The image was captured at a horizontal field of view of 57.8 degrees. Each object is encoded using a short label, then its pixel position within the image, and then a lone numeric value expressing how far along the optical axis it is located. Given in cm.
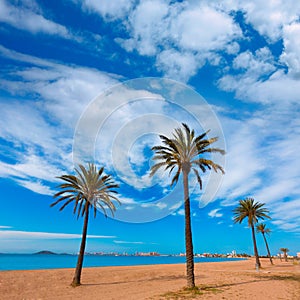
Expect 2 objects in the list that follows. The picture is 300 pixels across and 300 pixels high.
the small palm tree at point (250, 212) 4448
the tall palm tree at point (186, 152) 2317
